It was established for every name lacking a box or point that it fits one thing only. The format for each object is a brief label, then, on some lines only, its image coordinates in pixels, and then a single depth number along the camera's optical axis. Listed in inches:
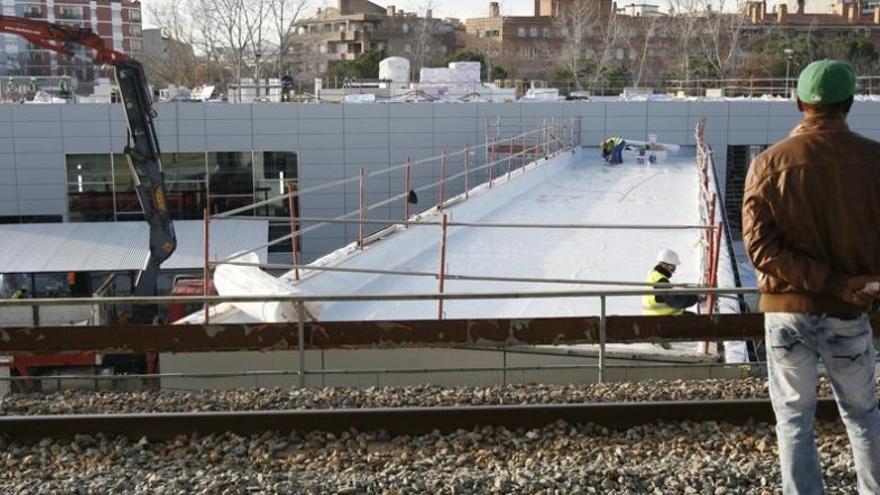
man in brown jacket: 144.1
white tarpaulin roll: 376.5
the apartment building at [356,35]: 3193.9
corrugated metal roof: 965.8
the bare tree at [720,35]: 2056.8
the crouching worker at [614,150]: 1064.8
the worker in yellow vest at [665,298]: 372.2
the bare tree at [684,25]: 2154.8
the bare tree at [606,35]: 2188.2
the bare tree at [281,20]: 2178.9
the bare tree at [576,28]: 2398.6
